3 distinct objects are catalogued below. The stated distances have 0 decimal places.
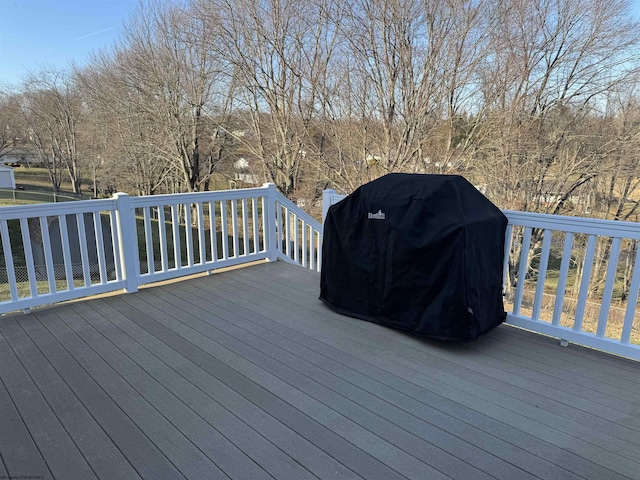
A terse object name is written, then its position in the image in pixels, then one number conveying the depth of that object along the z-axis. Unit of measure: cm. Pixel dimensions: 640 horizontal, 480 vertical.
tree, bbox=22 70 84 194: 1808
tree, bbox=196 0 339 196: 1038
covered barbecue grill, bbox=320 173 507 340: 244
